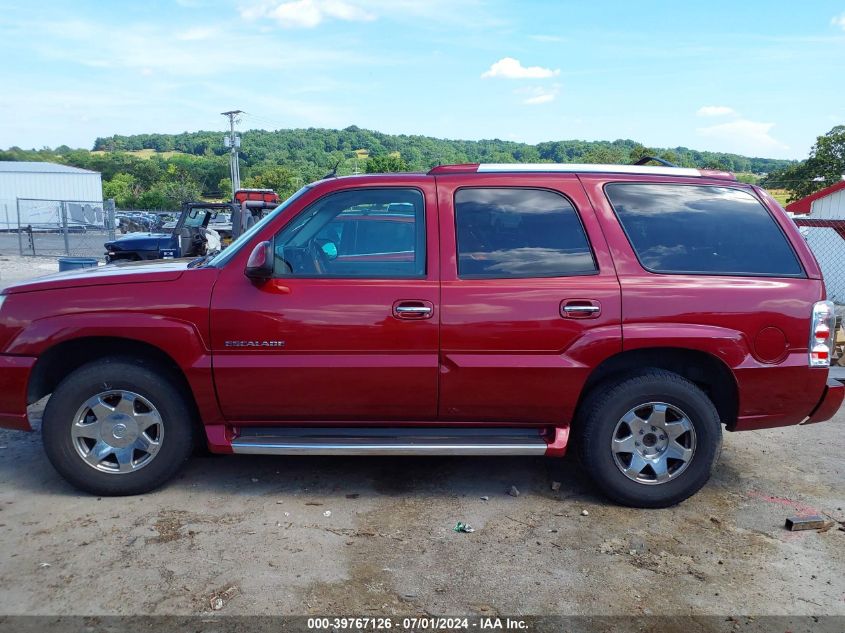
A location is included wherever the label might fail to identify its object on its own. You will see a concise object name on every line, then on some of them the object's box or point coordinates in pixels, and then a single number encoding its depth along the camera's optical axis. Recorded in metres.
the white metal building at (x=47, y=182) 51.21
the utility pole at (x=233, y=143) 45.59
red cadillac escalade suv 3.99
